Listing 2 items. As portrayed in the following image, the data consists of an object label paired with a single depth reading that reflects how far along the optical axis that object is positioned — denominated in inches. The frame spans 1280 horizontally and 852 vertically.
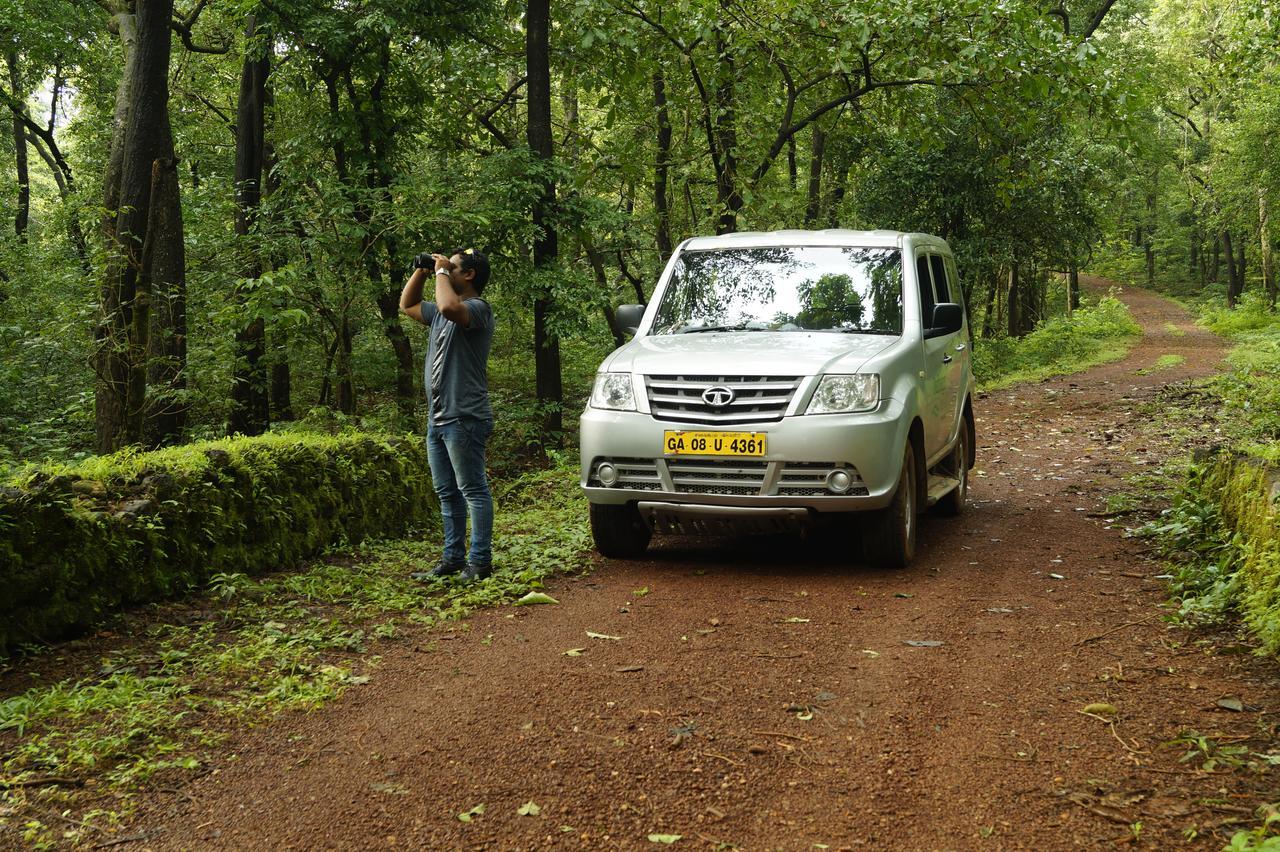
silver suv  242.8
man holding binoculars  254.4
